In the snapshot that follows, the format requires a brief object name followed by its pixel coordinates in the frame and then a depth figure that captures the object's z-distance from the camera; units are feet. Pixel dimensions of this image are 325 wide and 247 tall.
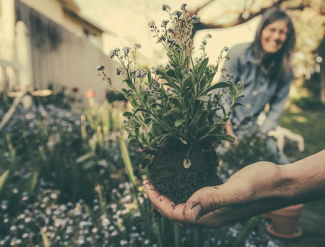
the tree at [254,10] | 20.99
